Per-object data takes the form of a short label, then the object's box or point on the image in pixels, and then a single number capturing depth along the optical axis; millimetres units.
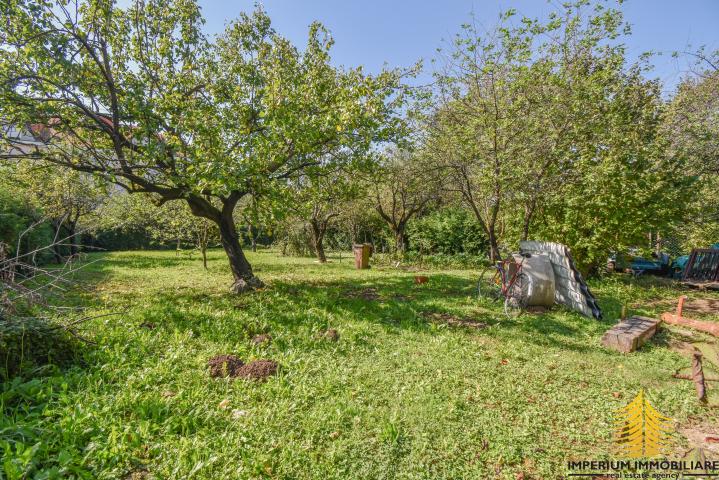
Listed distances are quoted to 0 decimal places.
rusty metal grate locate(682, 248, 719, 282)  9288
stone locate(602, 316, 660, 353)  4574
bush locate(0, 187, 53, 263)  8750
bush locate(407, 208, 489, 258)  16859
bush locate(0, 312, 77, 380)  3137
